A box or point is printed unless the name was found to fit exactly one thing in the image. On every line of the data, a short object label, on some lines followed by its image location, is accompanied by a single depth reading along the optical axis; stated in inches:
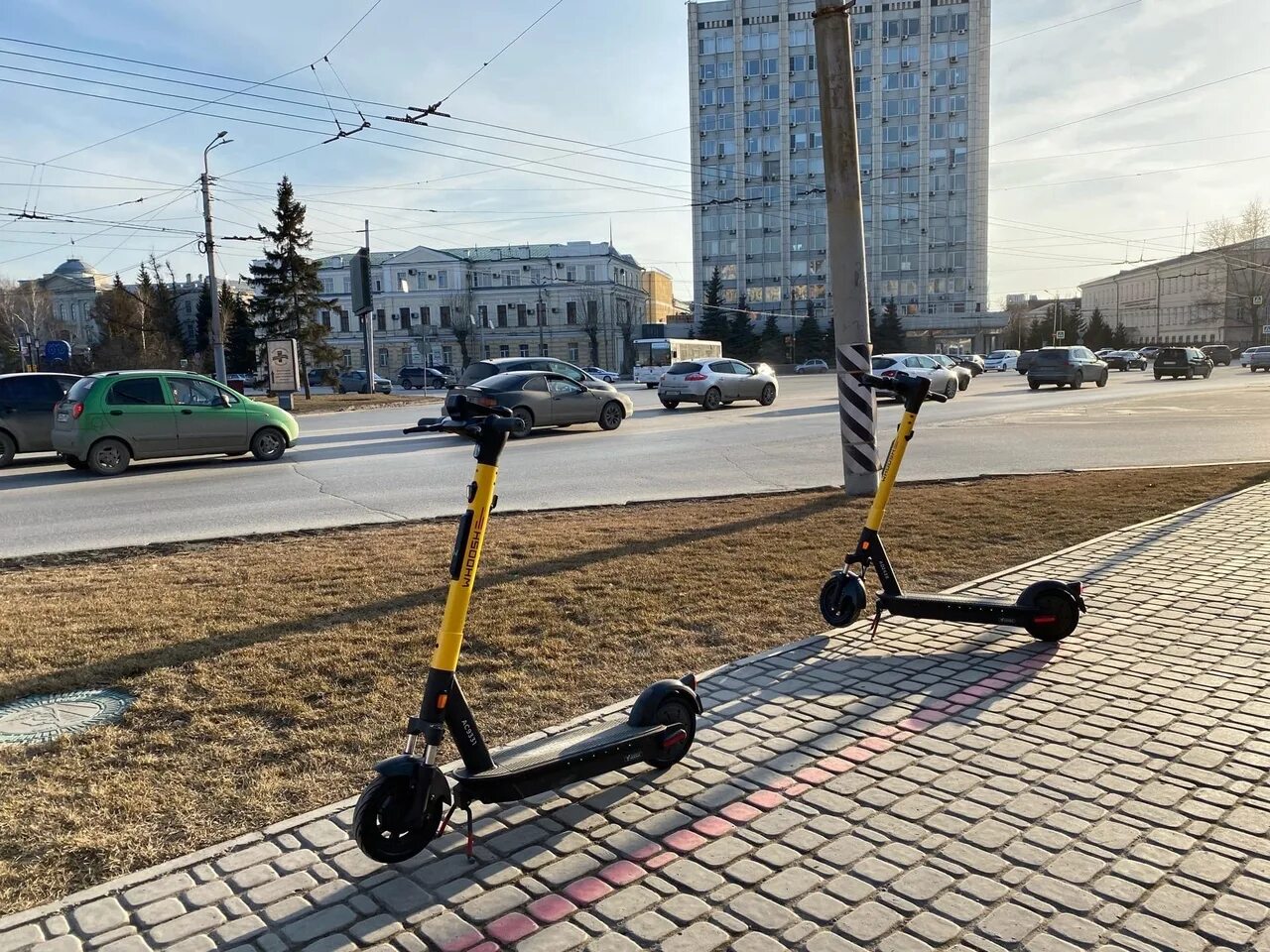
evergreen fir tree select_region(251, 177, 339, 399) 1868.8
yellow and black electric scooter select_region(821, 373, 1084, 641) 201.5
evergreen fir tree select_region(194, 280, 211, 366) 2920.8
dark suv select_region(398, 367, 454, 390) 2456.9
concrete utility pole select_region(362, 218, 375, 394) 1705.2
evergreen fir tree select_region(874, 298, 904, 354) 3287.4
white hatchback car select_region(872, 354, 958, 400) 1139.3
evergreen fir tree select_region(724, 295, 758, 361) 3351.4
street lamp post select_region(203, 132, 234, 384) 1261.1
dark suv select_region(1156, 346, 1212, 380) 1625.2
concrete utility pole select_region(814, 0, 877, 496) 392.2
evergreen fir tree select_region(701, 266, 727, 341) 3385.8
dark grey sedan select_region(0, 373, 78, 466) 638.5
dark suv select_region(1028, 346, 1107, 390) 1344.7
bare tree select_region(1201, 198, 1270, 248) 3262.8
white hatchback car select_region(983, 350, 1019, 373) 2602.9
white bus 2049.7
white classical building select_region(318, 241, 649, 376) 3745.1
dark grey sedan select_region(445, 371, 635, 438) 784.3
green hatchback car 574.2
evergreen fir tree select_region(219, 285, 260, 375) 2838.3
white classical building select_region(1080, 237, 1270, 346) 3575.3
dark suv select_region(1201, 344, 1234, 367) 2546.8
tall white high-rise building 3341.5
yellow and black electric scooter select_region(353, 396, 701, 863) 114.7
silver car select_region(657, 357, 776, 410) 1055.0
